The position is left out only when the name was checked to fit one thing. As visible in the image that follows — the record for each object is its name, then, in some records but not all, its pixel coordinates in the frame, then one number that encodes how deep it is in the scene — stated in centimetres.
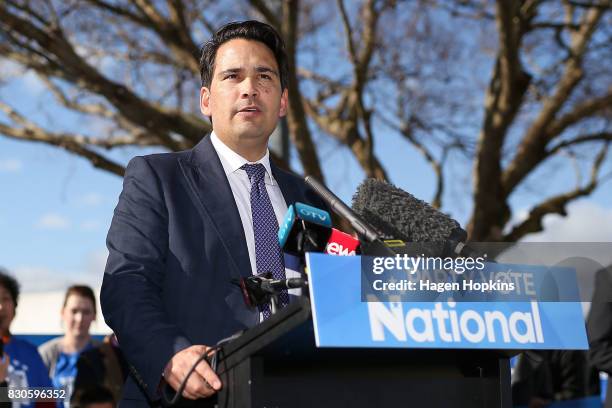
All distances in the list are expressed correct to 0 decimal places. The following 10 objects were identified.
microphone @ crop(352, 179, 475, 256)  241
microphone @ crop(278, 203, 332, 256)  234
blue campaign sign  208
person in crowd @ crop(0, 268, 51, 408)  593
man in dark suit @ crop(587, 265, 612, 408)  500
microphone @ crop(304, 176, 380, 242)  239
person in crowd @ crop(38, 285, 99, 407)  718
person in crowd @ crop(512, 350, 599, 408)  738
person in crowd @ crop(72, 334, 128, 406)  674
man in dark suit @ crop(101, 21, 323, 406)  257
